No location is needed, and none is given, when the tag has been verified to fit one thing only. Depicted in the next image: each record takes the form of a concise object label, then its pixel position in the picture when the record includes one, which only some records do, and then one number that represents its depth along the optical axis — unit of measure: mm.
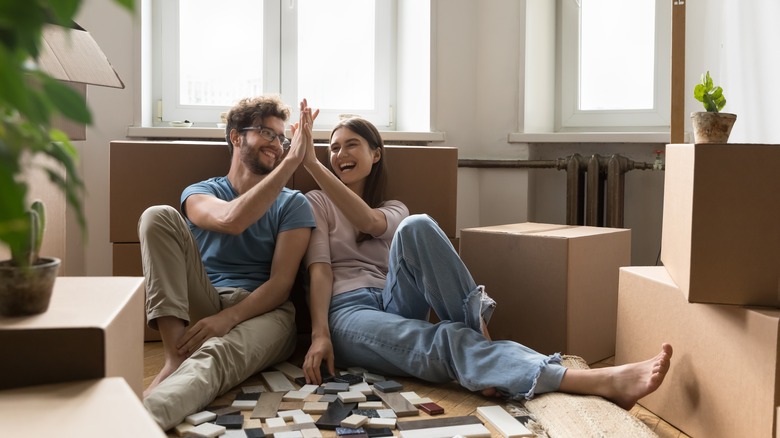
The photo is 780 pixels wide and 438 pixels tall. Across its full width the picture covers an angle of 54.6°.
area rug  1610
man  1883
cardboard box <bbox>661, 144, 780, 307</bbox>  1520
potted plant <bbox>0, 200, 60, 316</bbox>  1091
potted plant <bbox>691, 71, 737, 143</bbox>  1663
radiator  3090
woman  1825
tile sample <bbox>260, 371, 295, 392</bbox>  1990
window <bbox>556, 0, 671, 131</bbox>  3266
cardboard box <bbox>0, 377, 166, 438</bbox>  844
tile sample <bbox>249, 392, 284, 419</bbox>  1786
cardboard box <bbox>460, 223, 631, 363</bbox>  2289
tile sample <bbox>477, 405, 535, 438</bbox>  1675
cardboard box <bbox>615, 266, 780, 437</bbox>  1468
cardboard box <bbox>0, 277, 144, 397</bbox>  1046
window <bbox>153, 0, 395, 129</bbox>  3305
